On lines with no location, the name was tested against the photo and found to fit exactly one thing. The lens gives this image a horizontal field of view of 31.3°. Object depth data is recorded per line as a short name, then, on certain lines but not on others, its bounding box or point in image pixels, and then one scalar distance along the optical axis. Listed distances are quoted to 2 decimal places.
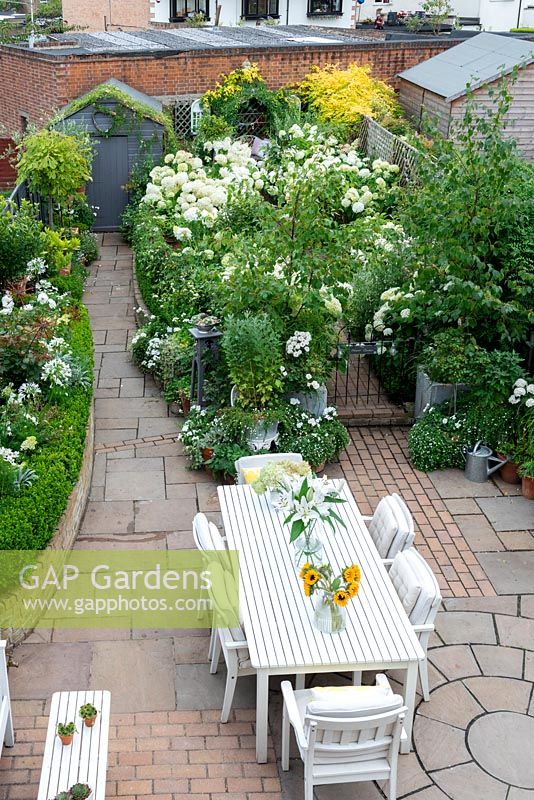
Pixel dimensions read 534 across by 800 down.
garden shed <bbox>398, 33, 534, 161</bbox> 15.59
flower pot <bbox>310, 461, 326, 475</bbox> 8.93
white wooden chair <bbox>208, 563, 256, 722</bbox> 5.82
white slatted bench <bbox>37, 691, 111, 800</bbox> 4.97
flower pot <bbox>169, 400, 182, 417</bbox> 10.00
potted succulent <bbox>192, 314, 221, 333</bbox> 9.35
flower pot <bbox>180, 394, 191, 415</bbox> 9.78
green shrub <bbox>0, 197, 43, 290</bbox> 10.20
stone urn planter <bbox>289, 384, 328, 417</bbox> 9.23
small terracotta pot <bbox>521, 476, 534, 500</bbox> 8.68
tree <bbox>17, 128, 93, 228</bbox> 12.66
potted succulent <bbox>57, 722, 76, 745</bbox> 5.15
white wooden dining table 5.56
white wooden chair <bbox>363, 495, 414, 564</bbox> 6.67
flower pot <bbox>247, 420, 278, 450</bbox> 8.76
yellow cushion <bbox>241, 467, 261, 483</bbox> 7.30
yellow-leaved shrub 17.55
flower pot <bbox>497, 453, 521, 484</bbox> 8.90
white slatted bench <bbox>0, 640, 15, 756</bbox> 5.50
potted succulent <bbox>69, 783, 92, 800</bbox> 4.80
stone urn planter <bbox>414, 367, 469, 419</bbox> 9.51
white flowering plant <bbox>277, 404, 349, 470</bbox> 8.82
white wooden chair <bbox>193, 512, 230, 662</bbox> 6.25
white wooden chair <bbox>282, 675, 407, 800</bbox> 4.97
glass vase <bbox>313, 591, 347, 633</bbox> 5.73
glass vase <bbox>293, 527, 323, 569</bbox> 6.27
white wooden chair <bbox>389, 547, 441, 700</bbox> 5.95
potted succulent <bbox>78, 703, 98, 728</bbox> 5.27
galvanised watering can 8.95
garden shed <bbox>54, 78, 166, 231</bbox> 15.49
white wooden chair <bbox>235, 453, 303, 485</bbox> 7.54
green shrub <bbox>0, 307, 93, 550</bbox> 6.66
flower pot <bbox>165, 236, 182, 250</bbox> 13.08
